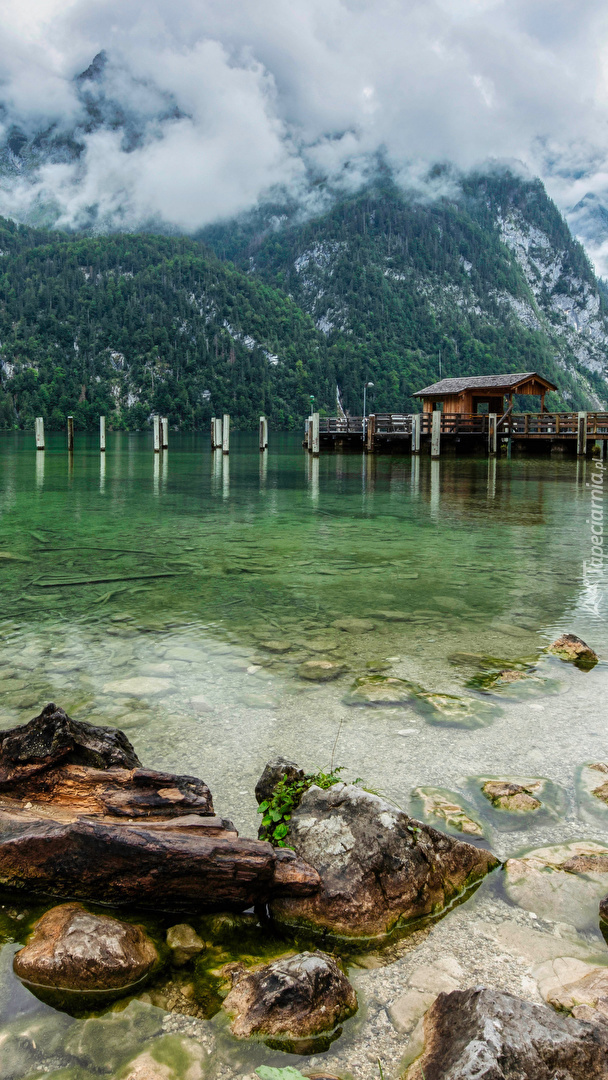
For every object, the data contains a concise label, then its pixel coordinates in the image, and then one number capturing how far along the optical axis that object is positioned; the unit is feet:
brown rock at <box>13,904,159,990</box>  9.36
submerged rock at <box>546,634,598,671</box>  23.20
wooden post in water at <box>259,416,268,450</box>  190.19
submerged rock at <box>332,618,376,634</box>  27.32
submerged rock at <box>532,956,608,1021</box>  8.61
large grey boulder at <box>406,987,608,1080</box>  7.20
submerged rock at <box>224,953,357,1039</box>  8.69
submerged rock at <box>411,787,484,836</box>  13.20
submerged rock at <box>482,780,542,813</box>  14.01
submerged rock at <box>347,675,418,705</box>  19.80
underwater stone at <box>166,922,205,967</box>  9.92
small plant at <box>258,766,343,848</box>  12.07
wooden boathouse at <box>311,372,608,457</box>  163.53
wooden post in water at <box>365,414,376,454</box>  176.24
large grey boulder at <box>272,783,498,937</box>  10.75
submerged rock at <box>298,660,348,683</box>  21.84
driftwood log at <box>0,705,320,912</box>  10.72
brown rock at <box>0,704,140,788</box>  12.62
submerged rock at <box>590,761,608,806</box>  14.32
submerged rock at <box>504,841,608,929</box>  10.88
